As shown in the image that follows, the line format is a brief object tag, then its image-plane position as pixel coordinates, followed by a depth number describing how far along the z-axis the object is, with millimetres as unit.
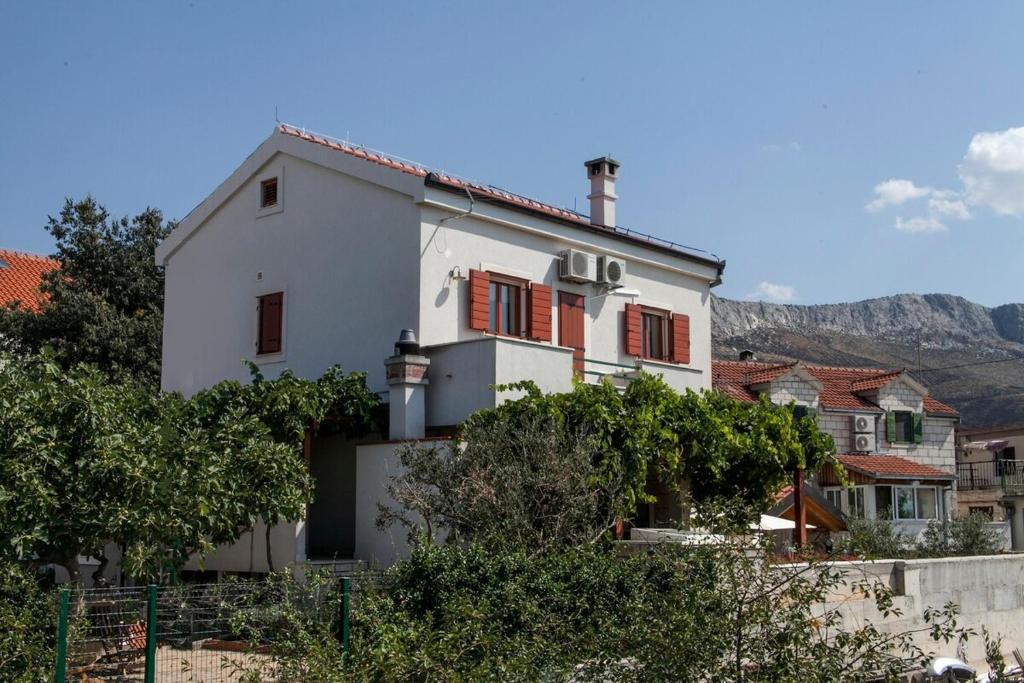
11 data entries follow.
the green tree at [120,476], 11875
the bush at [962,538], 21689
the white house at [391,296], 17406
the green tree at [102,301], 26422
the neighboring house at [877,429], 34906
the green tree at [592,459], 14148
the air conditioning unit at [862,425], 36469
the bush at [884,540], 19281
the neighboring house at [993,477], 42219
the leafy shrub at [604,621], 7805
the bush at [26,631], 10117
